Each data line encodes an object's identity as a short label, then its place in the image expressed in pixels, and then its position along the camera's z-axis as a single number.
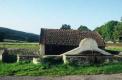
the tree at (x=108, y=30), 110.81
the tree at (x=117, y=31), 83.53
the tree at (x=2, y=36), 80.93
